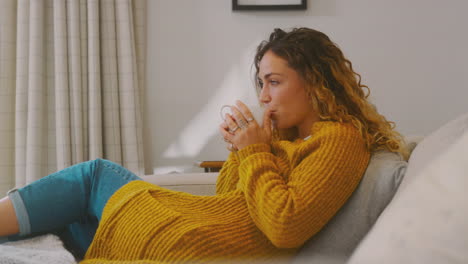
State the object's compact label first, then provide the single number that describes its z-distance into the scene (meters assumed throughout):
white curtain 2.29
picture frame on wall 2.43
